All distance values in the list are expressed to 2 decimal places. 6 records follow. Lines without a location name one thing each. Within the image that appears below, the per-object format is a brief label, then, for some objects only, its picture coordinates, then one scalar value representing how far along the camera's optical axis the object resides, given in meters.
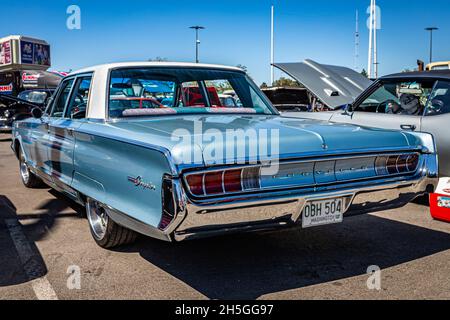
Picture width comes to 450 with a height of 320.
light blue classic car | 2.86
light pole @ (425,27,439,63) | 50.20
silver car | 5.17
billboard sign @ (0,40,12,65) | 23.02
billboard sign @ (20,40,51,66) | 23.09
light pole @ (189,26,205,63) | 45.23
